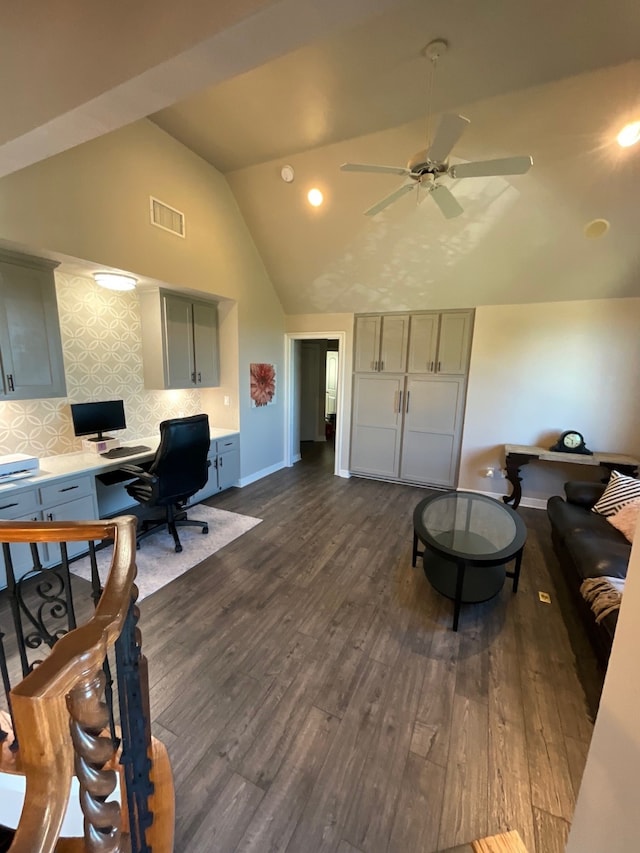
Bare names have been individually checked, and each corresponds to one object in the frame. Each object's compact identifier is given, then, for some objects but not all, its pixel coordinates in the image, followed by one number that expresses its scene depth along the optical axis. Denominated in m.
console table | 3.42
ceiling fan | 1.75
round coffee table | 2.13
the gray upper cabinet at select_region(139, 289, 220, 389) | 3.54
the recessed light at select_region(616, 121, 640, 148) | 2.30
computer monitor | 3.07
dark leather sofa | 1.89
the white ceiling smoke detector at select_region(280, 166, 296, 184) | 3.18
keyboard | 3.15
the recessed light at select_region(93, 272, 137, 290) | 2.84
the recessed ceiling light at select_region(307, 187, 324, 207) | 3.31
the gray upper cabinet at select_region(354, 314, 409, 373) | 4.56
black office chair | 2.78
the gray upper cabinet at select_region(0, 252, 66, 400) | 2.40
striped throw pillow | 2.62
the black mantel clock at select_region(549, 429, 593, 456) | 3.69
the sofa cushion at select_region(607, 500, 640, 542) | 2.39
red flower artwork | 4.56
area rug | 2.66
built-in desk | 2.41
